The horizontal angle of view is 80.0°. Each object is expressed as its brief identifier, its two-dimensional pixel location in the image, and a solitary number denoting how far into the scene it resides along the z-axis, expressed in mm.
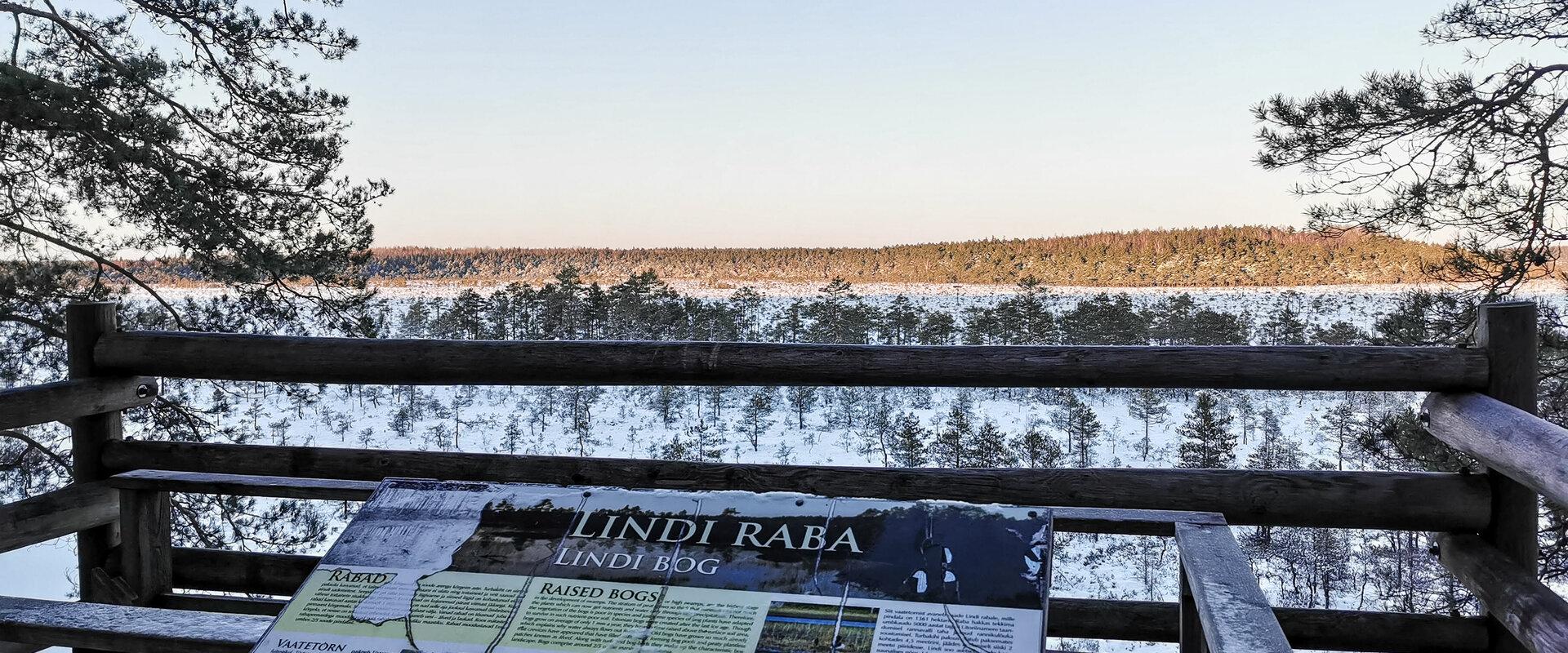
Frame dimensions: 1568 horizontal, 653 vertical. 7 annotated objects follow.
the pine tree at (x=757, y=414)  22141
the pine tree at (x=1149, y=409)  21750
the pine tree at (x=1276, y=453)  17578
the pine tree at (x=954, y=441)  18594
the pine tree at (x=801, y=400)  24575
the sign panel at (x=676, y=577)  1523
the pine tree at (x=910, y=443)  17064
